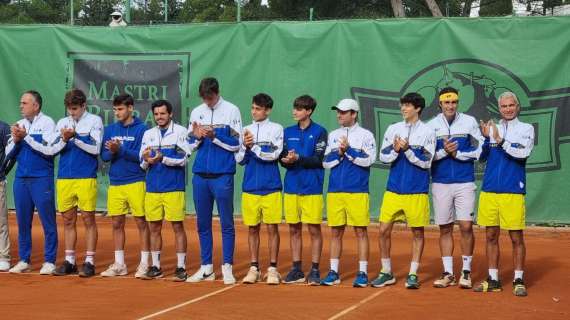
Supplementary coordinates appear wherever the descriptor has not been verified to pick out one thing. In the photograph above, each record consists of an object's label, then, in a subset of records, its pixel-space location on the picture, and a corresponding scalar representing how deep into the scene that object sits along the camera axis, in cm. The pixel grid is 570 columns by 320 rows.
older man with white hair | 1376
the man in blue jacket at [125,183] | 1550
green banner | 1941
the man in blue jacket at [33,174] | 1574
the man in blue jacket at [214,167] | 1479
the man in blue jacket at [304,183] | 1470
